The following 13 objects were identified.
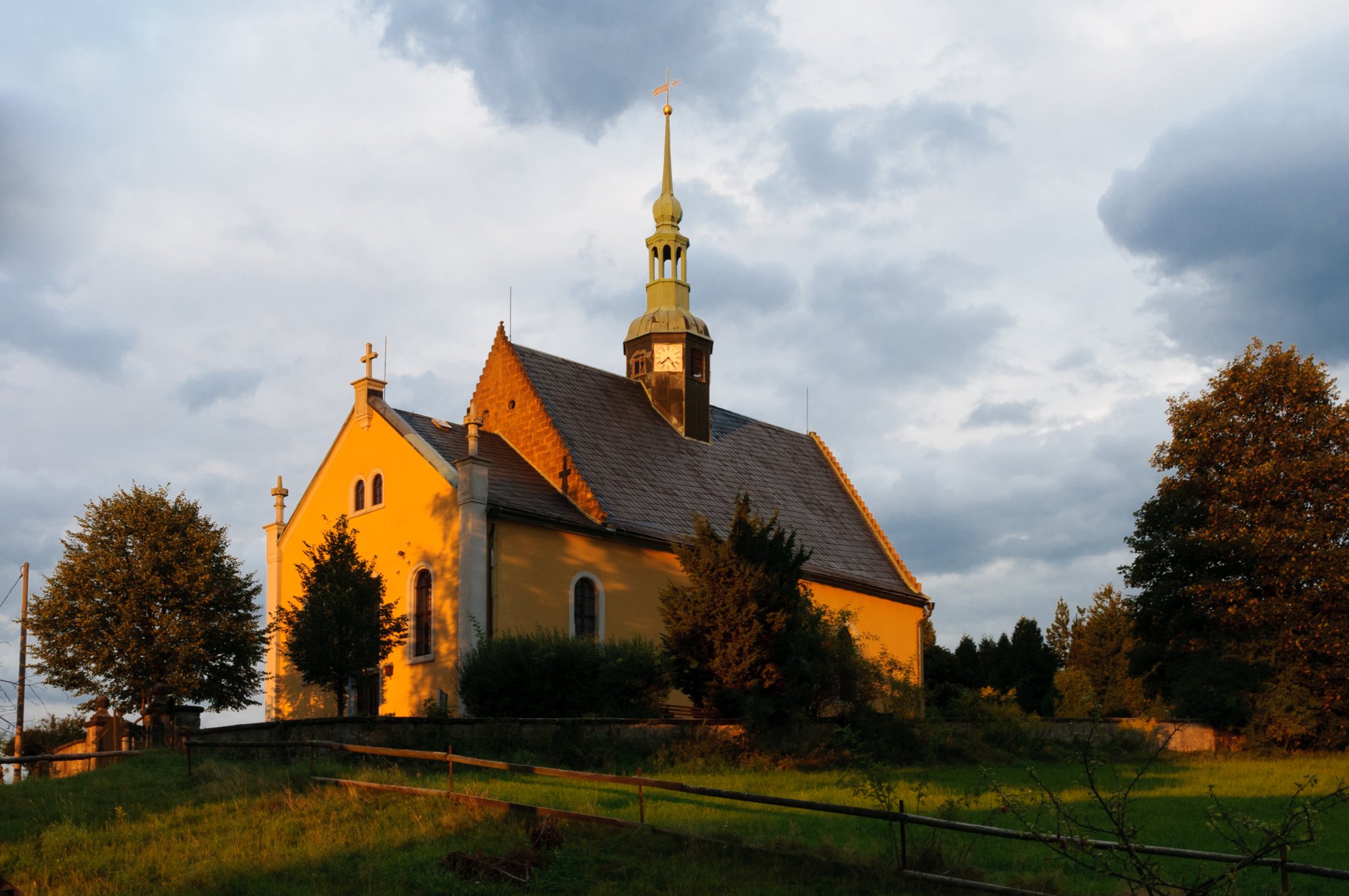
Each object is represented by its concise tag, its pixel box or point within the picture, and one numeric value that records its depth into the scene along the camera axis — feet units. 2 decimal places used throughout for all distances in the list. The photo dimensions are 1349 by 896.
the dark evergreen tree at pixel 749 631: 78.38
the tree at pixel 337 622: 83.97
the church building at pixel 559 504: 95.30
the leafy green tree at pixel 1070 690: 159.53
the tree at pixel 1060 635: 197.77
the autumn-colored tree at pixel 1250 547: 102.68
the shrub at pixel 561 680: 82.12
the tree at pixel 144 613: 94.58
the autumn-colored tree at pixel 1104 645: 185.06
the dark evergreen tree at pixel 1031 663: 189.57
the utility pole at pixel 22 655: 96.24
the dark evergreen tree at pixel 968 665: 190.49
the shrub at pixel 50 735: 98.37
